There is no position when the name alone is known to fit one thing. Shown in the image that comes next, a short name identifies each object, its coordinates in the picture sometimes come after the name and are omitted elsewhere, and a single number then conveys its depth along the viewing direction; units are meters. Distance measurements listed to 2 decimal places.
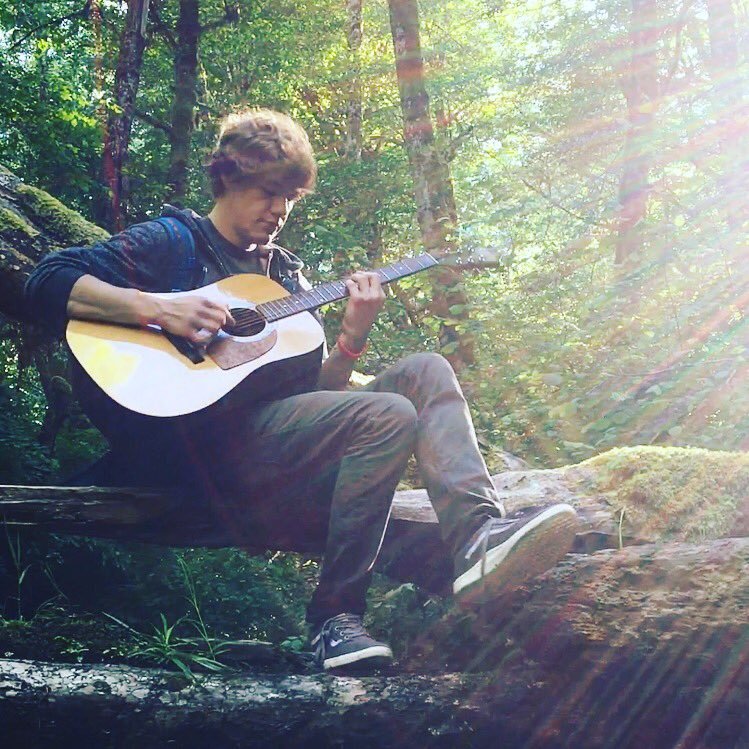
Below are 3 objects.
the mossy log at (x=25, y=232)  4.51
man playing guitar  2.94
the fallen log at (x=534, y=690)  2.71
